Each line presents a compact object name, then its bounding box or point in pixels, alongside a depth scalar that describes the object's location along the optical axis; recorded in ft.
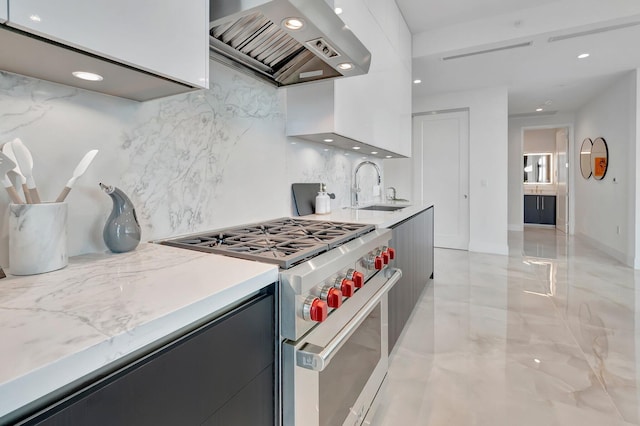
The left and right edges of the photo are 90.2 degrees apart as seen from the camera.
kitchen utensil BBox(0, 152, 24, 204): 2.50
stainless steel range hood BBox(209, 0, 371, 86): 3.42
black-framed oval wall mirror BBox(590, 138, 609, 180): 16.14
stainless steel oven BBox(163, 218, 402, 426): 2.68
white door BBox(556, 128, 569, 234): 22.22
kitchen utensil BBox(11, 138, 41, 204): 2.58
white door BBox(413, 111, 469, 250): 17.08
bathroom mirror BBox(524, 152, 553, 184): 28.53
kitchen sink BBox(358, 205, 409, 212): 9.07
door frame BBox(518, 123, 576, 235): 21.61
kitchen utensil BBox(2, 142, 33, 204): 2.50
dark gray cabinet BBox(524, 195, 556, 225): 26.63
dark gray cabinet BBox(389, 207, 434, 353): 6.34
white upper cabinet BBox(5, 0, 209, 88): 1.99
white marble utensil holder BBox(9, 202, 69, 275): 2.43
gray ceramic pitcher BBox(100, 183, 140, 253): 3.19
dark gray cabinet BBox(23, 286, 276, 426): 1.49
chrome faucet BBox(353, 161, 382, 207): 9.57
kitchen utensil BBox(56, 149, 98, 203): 2.76
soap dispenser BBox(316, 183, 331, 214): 7.01
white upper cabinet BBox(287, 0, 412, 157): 5.87
